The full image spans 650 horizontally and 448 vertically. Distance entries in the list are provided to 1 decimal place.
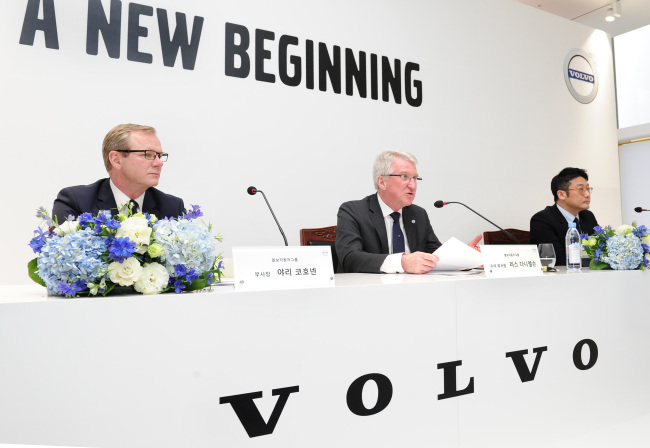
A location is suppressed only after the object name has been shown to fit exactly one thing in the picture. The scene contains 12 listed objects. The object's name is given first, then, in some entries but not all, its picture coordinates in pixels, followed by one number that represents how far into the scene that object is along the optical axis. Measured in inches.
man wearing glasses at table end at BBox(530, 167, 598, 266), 129.9
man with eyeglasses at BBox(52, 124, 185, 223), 86.6
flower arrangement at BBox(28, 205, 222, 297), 40.1
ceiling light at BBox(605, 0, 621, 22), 206.3
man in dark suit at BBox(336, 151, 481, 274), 97.2
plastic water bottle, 83.9
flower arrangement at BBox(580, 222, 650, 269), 80.7
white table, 37.4
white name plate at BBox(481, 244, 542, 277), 63.1
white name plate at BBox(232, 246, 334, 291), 46.8
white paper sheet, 69.0
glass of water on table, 79.7
